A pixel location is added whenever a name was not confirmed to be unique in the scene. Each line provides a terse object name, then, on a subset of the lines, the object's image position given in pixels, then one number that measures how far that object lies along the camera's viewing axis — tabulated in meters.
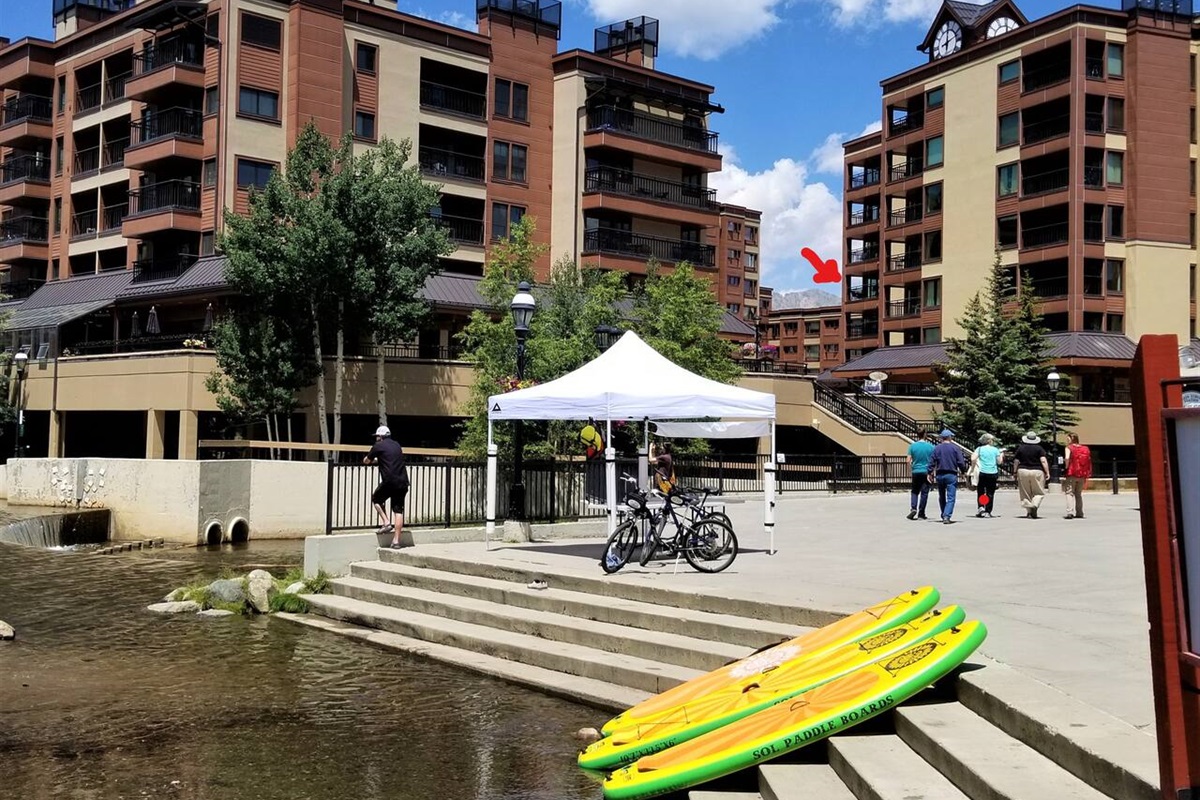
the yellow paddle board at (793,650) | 8.34
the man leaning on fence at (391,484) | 16.80
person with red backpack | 24.16
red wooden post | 3.87
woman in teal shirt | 24.42
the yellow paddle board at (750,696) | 7.80
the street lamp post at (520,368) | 17.92
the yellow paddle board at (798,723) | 7.14
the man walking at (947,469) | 22.86
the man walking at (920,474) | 23.81
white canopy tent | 14.95
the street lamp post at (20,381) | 42.75
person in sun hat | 23.89
